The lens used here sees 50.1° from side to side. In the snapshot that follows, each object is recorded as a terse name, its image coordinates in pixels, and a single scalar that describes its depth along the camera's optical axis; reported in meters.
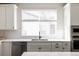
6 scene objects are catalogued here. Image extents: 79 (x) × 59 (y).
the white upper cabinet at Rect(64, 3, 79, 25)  2.08
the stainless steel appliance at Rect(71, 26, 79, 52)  2.05
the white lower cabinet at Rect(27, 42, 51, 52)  2.19
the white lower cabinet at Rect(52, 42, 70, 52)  2.17
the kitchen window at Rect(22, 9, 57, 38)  2.50
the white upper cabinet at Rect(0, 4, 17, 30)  2.33
